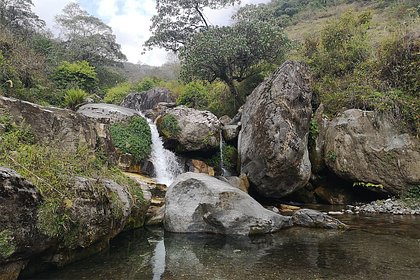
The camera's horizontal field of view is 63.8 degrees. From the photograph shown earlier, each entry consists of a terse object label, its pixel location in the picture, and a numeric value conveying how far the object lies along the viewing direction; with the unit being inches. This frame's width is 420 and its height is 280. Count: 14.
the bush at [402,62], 641.6
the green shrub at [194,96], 974.0
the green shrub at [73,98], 739.4
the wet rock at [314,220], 401.7
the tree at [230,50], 767.1
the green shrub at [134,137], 596.3
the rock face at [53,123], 335.0
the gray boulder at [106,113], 631.2
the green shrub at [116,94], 1300.4
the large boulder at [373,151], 549.0
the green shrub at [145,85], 1418.6
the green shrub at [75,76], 978.7
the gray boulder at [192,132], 649.6
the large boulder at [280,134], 528.7
